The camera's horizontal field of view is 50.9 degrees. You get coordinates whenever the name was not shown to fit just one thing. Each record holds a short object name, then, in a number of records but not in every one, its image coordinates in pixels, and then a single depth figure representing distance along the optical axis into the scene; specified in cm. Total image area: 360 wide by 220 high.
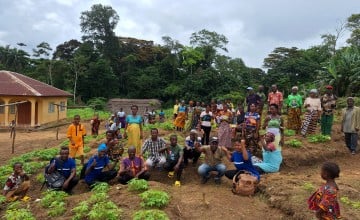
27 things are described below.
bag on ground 758
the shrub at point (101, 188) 751
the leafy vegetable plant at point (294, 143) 1142
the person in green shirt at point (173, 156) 878
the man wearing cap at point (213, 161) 842
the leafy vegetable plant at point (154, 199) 649
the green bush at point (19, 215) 648
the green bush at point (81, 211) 629
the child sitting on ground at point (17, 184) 816
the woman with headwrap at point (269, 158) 864
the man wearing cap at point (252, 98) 1166
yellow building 2686
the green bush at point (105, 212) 611
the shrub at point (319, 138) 1200
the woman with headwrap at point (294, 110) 1245
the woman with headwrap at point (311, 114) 1186
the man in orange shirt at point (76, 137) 1026
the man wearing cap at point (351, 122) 1103
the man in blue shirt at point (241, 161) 799
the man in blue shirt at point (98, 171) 844
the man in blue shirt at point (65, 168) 825
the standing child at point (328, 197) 478
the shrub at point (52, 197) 716
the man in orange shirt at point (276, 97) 1220
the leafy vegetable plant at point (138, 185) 724
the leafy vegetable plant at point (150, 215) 589
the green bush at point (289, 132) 1258
